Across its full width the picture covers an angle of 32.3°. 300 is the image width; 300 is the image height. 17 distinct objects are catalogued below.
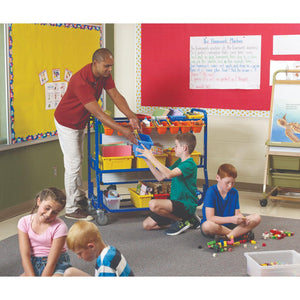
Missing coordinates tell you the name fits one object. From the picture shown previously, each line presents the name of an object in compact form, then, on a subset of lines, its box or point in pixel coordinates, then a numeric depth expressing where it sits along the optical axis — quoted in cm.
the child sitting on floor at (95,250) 231
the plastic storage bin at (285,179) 496
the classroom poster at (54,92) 496
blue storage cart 435
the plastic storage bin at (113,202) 444
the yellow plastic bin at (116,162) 441
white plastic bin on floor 301
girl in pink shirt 266
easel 489
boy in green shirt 400
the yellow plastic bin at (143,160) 448
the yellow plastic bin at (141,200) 444
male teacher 417
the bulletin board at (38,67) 452
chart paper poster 546
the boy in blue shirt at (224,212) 371
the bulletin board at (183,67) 541
